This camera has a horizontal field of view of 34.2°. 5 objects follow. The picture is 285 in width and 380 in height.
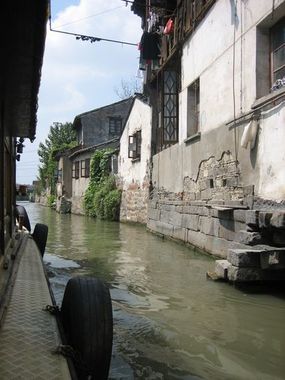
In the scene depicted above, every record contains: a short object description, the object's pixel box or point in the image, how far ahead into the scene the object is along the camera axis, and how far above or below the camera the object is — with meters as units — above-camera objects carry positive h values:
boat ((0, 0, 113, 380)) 2.81 -0.92
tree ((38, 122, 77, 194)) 51.55 +6.45
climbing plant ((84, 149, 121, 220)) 24.52 +0.44
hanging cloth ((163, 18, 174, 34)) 15.71 +5.88
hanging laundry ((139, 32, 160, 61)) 17.80 +5.94
